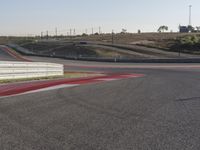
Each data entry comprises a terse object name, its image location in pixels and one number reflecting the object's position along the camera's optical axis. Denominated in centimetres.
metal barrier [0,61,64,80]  1686
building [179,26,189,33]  12294
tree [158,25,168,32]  16900
